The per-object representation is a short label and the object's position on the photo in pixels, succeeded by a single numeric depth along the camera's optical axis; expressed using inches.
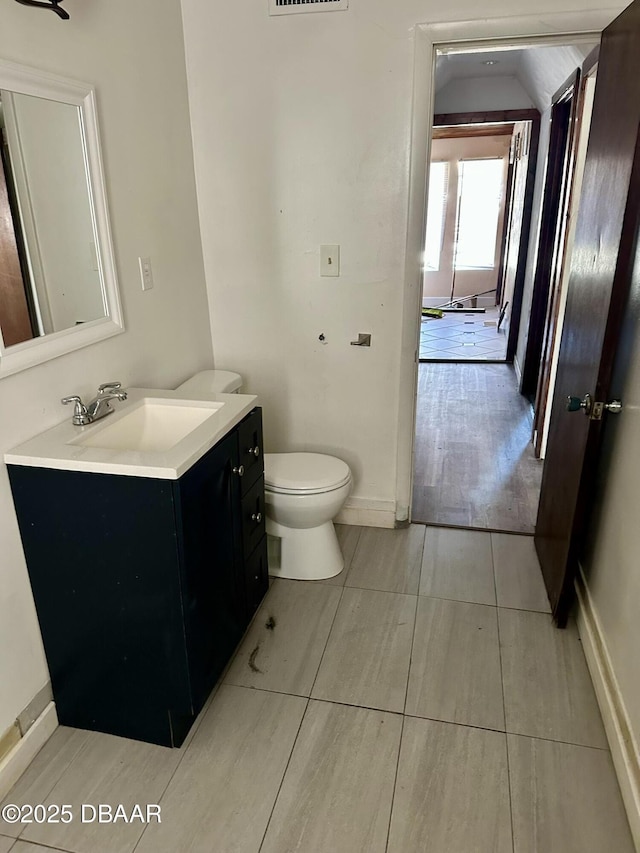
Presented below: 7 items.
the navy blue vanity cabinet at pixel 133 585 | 56.7
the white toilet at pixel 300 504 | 86.8
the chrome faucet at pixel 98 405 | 64.5
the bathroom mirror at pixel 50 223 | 57.5
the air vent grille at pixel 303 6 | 82.1
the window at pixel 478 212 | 304.2
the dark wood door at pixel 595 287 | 62.8
